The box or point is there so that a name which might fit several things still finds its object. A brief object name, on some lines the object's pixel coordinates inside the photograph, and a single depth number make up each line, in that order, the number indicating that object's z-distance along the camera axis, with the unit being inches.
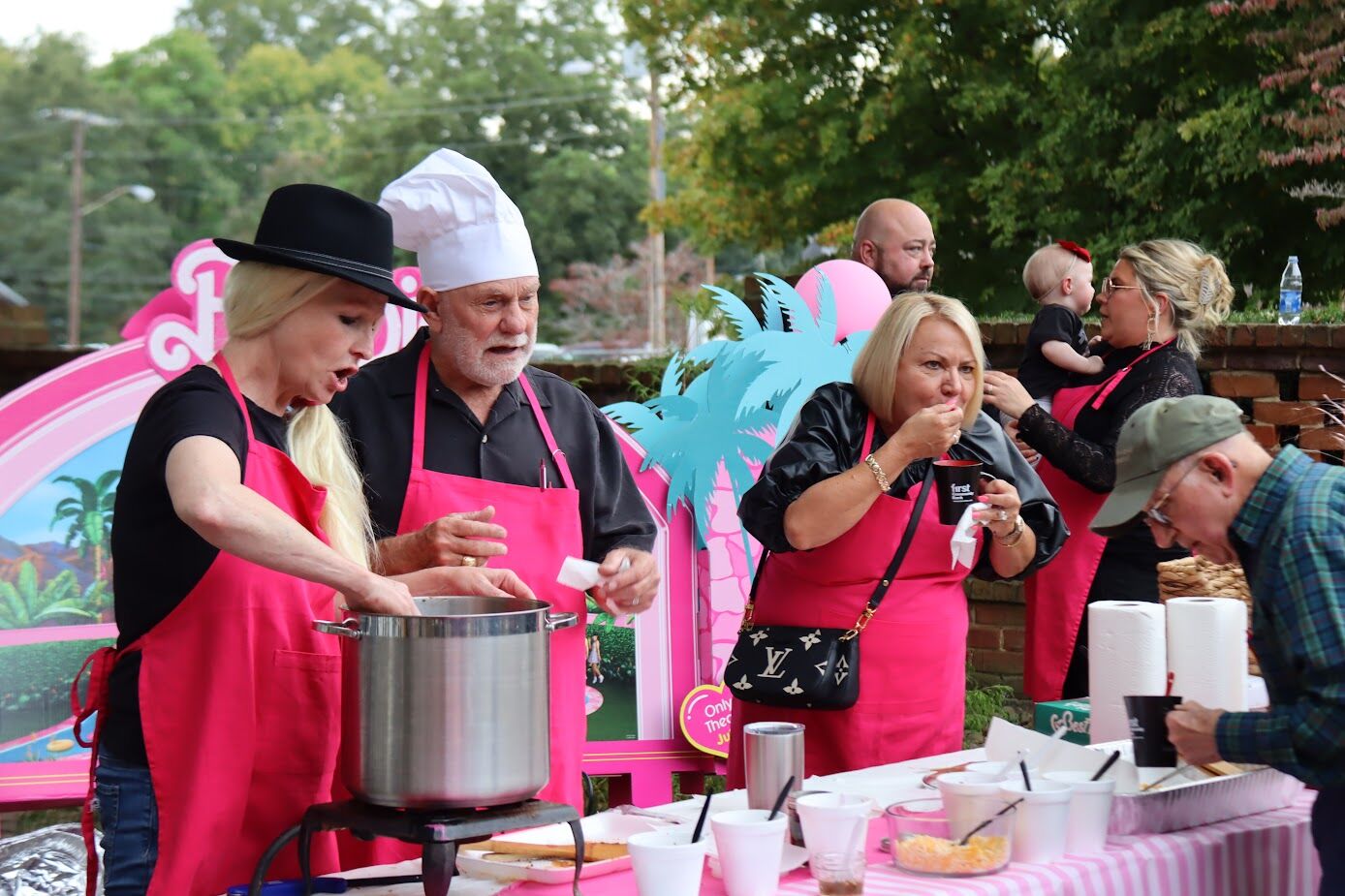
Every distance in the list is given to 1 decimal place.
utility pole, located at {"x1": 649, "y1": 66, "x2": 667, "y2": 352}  989.8
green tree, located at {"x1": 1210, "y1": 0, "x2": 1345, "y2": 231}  353.1
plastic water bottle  233.1
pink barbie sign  167.0
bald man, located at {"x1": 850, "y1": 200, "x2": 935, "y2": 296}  191.3
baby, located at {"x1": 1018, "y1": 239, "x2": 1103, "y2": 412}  196.5
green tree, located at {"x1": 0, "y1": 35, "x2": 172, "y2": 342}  2028.8
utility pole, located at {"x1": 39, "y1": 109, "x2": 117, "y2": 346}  1787.6
